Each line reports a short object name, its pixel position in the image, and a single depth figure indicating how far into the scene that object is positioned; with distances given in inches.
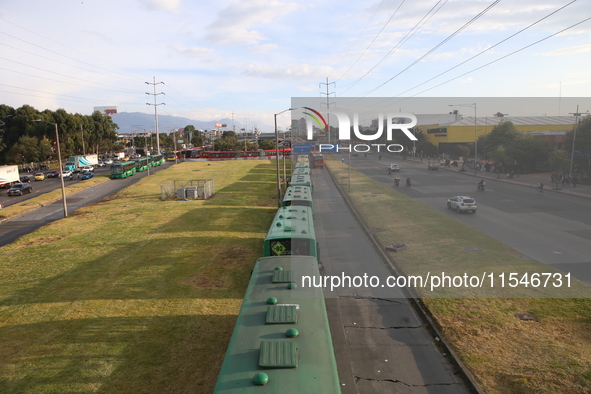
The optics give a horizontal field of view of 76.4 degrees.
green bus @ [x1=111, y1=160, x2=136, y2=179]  2573.8
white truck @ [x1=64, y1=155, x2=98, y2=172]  2963.8
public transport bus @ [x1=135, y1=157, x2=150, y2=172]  2989.7
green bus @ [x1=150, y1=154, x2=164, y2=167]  3369.3
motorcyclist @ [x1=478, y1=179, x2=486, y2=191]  1589.6
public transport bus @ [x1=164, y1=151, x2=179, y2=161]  4028.1
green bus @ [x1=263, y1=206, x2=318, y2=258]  611.5
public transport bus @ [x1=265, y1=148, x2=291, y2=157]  4219.5
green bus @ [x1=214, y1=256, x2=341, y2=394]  266.7
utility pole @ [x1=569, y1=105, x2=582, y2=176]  1646.3
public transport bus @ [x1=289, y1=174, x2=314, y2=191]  1408.5
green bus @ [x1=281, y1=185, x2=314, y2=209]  989.7
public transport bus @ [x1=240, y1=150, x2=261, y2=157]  4136.3
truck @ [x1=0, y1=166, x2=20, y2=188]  2113.7
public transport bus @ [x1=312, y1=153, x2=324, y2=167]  3031.5
